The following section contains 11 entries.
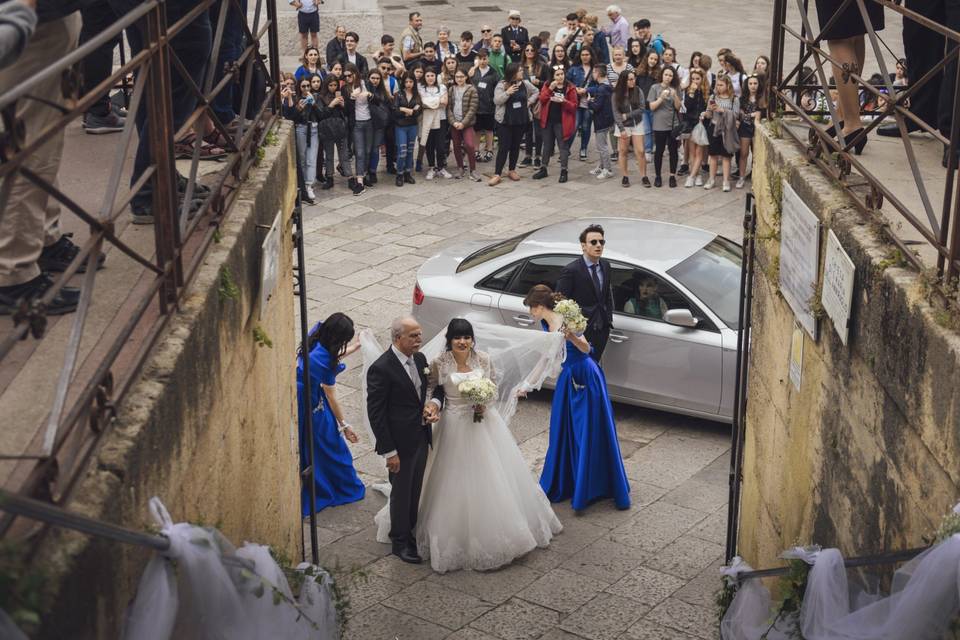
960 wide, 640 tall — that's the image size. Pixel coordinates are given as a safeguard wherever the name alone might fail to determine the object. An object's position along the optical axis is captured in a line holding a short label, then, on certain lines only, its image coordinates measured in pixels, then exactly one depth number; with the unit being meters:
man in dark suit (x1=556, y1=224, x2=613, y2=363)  10.38
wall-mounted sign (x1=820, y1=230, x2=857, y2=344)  5.45
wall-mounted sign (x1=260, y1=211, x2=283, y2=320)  6.10
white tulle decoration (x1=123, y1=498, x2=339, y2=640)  3.56
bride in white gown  8.75
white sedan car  10.53
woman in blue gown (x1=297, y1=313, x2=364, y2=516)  9.23
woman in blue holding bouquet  9.65
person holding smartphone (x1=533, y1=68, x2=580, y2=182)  17.52
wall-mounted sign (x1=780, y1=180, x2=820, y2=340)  6.13
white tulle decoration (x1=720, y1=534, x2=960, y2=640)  3.76
